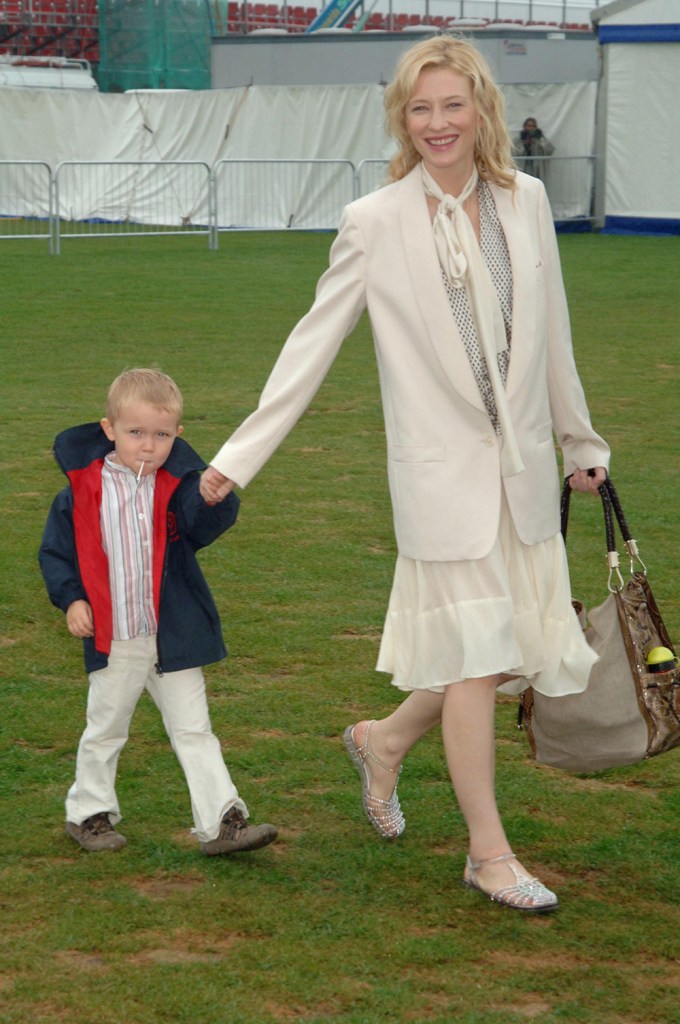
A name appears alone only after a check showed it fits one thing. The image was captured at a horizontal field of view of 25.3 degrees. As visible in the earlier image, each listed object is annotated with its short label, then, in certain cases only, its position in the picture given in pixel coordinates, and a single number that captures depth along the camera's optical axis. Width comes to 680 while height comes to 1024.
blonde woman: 3.53
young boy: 3.72
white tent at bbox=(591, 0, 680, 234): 23.61
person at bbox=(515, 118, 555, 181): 24.90
